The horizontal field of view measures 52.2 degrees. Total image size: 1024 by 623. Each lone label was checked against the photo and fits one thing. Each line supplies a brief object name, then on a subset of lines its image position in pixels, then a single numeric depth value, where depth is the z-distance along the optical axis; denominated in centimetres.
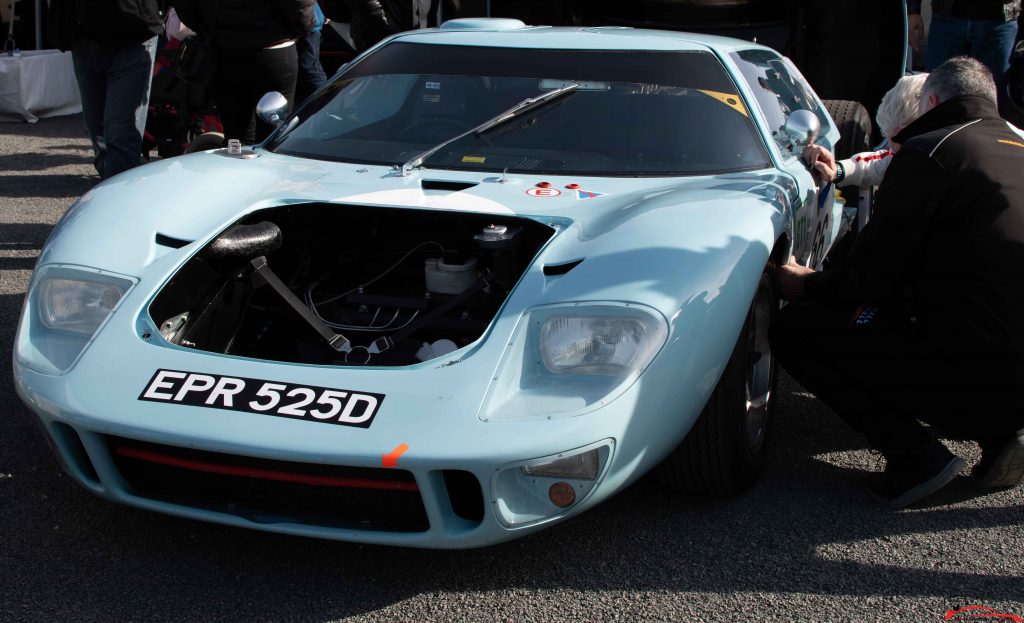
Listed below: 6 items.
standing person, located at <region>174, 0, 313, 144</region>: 495
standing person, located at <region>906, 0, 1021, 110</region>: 544
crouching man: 266
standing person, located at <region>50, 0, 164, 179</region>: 505
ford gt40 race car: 220
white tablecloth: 856
